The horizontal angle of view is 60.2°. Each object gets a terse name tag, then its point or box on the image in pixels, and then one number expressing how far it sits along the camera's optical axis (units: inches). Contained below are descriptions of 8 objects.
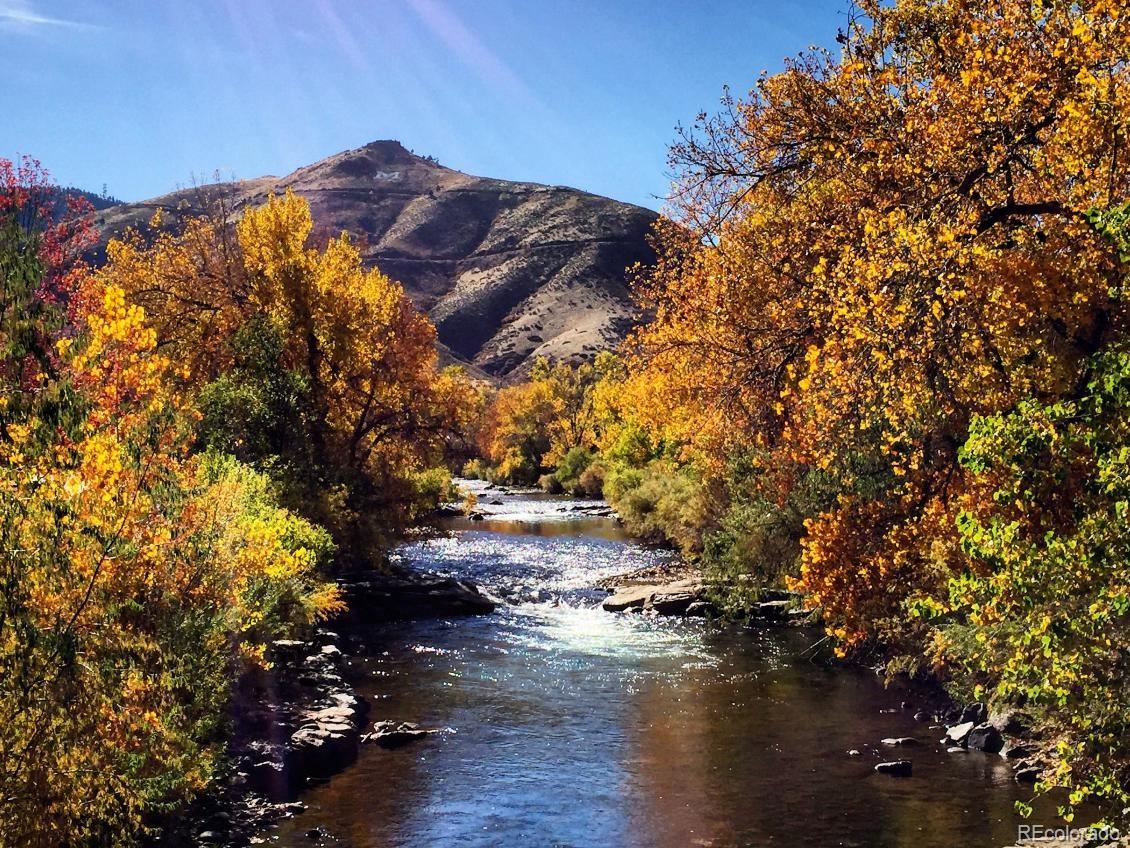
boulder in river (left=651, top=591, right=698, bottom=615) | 1208.2
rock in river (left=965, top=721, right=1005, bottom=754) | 688.4
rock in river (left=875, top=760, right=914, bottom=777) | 652.7
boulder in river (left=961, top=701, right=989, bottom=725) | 729.6
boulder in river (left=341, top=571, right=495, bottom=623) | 1245.1
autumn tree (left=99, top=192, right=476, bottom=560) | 1350.9
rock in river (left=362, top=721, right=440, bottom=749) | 740.0
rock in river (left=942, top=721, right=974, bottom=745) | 706.2
